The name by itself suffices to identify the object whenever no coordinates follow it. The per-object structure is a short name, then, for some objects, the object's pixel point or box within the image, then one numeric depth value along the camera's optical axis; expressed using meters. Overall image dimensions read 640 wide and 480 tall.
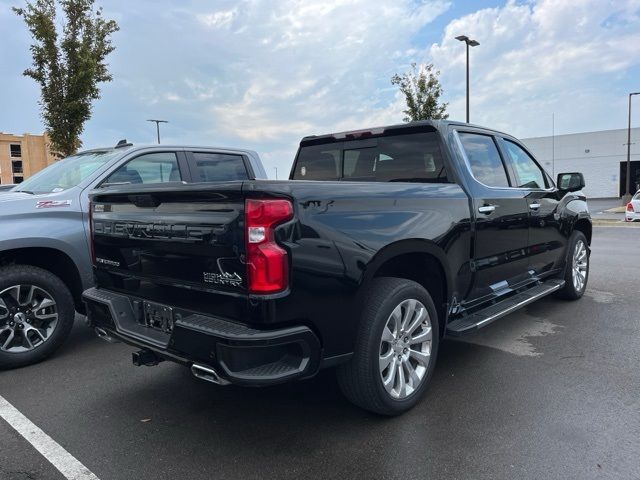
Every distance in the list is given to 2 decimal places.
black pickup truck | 2.55
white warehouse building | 42.97
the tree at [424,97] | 18.42
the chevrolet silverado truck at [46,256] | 4.23
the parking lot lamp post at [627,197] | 32.94
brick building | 71.38
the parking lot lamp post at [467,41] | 19.34
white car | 18.56
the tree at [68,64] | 11.99
